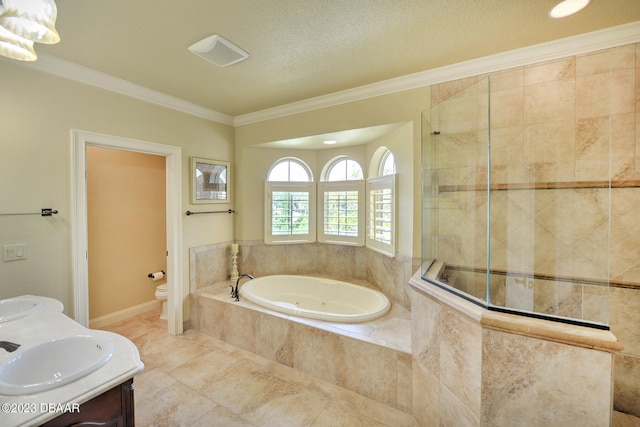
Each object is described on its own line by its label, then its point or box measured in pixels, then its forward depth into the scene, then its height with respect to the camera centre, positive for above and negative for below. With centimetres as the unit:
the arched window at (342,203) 332 +8
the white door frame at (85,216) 213 -5
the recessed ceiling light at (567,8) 142 +112
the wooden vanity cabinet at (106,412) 88 -73
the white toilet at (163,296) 316 -104
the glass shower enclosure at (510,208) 170 -1
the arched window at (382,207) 268 +2
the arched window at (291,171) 368 +54
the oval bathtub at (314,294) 282 -101
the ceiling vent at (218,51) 175 +114
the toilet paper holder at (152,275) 344 -87
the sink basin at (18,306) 155 -58
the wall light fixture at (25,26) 84 +66
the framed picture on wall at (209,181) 299 +35
